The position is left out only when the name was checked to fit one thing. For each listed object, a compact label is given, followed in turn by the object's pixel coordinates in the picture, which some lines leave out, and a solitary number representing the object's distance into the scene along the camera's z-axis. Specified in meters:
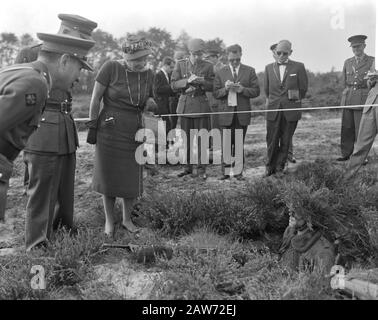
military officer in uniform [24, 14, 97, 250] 3.83
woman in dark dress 4.46
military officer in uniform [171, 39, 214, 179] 6.98
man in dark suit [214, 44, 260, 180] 6.86
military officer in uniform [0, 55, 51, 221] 2.63
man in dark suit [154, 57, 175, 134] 8.38
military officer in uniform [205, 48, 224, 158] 8.18
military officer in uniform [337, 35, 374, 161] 7.26
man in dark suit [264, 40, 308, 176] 6.85
